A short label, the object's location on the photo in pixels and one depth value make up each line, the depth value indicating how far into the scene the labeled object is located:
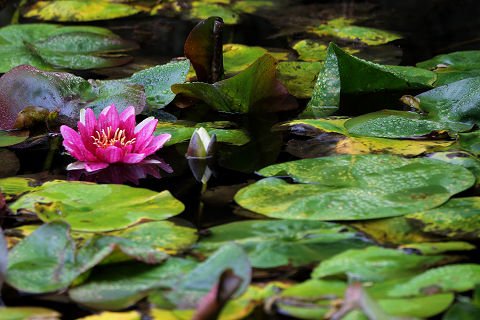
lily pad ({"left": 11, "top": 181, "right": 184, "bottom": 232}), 2.87
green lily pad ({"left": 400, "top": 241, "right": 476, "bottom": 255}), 2.81
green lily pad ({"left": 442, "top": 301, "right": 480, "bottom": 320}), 2.69
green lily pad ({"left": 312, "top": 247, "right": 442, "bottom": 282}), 2.77
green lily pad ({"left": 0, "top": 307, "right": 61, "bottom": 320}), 2.71
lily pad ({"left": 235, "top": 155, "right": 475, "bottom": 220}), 2.88
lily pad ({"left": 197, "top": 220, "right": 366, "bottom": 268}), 2.80
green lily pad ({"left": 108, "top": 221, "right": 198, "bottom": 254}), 2.83
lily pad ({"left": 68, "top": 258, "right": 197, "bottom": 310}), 2.75
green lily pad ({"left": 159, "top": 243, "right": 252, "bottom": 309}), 2.73
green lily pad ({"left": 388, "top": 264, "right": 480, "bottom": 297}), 2.73
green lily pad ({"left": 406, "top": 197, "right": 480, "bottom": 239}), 2.85
